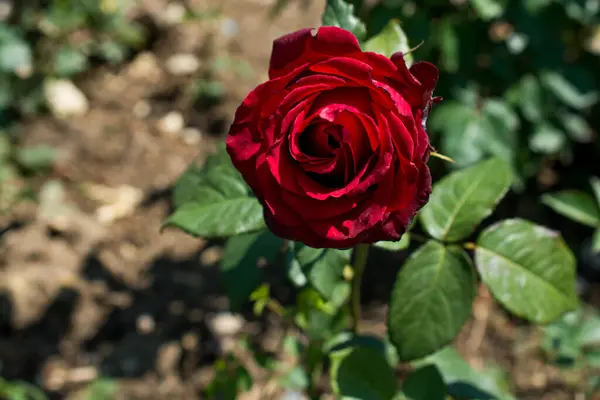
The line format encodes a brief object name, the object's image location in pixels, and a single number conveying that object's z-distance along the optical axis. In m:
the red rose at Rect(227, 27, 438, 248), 0.71
